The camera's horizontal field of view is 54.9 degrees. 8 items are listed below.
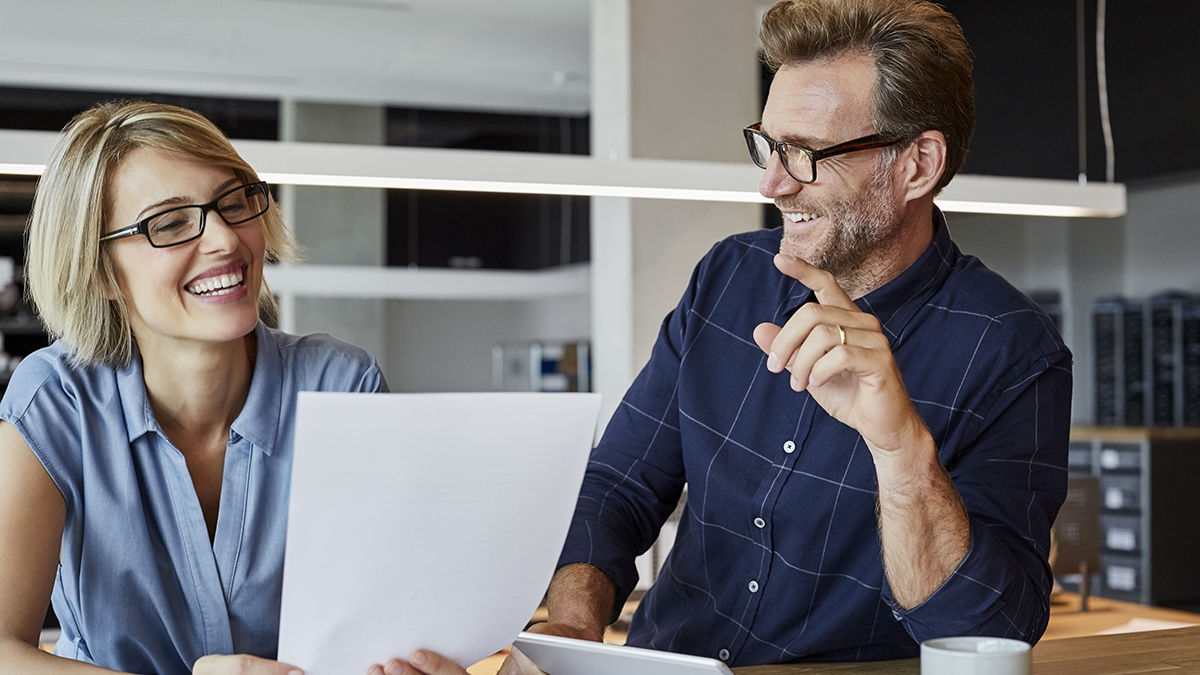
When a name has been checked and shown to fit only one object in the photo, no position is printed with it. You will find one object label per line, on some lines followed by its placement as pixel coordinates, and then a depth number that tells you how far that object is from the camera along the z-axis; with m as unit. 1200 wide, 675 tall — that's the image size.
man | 1.31
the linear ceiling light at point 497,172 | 2.21
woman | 1.28
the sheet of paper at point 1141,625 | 2.41
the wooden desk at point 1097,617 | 2.41
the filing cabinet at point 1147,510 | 5.86
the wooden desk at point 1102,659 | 1.21
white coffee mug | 0.85
